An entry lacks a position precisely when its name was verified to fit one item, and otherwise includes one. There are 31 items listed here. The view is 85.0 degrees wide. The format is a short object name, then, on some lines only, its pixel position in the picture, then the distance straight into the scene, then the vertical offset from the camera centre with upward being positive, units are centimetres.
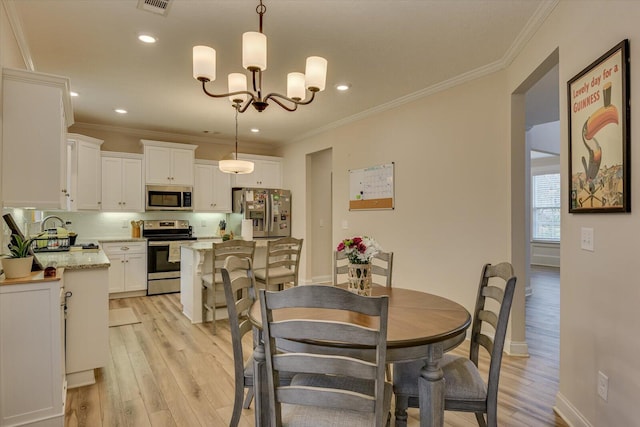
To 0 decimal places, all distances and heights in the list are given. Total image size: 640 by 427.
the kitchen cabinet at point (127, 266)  521 -78
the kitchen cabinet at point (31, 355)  192 -79
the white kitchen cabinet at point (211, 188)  615 +48
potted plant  202 -26
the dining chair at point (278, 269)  380 -65
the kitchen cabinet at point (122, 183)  539 +51
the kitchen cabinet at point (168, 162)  566 +87
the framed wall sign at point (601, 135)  162 +42
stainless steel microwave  568 +28
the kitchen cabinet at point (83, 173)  480 +60
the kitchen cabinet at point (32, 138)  221 +50
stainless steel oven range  545 -68
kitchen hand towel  554 -59
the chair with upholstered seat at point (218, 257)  365 -45
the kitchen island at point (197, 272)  405 -68
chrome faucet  470 -11
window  880 +23
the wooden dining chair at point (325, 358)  116 -51
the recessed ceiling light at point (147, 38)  274 +140
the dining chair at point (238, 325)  177 -60
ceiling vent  231 +141
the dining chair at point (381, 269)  251 -40
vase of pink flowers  189 -25
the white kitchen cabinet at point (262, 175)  648 +78
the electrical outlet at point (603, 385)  176 -87
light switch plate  190 -13
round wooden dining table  137 -52
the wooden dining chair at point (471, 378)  156 -77
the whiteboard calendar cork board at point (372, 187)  444 +38
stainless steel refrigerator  626 +11
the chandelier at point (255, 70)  200 +90
